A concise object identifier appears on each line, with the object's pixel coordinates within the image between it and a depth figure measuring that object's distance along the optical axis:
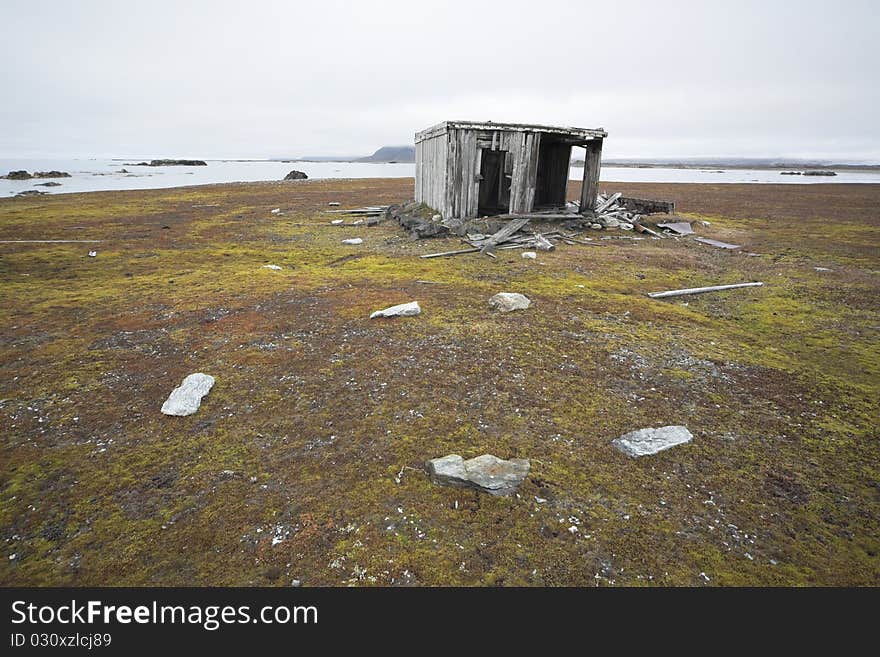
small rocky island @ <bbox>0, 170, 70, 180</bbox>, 64.06
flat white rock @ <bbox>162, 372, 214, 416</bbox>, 5.51
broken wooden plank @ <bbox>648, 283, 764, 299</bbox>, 10.53
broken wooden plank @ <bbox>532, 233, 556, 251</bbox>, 16.12
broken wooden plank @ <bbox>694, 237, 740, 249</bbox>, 16.98
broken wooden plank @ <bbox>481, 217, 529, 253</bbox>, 15.88
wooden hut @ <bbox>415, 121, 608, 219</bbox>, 18.00
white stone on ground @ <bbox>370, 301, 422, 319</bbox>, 8.71
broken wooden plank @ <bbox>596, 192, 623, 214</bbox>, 22.44
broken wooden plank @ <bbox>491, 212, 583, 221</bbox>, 19.02
